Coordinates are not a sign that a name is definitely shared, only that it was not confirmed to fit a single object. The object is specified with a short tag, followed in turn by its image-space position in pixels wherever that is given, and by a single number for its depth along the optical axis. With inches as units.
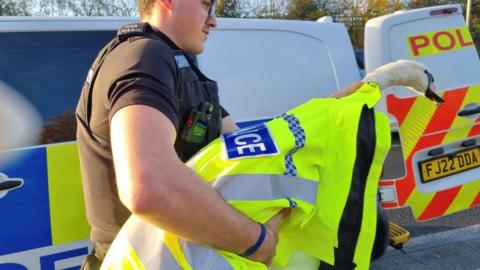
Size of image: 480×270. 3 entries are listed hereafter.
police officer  37.6
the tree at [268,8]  925.2
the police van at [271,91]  81.7
